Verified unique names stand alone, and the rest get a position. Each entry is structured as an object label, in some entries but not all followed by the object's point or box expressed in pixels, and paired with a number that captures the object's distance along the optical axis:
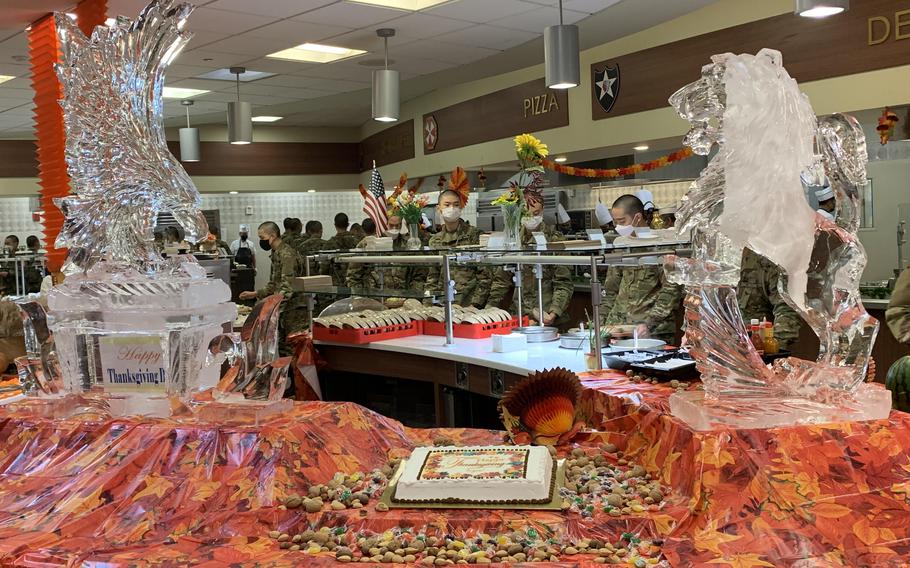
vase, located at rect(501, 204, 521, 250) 4.96
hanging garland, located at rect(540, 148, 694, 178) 7.47
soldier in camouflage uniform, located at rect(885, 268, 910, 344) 3.68
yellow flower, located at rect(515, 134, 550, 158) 4.84
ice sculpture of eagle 2.59
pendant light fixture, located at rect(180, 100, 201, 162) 11.36
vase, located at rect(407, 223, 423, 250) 6.13
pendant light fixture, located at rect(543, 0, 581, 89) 5.91
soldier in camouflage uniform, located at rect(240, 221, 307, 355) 6.88
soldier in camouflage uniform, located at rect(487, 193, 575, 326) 5.02
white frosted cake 1.99
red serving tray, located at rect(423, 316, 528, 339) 4.73
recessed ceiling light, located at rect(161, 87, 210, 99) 9.75
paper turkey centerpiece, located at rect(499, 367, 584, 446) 2.41
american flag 6.62
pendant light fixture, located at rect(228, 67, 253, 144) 9.20
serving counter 3.86
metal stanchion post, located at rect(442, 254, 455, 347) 4.55
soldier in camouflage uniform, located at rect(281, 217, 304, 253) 8.24
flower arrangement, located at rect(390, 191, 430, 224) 6.37
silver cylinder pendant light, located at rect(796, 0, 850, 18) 4.07
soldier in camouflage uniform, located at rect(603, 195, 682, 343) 4.35
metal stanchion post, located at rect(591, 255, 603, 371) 3.26
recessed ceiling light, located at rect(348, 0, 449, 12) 6.17
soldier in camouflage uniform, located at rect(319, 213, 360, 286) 6.55
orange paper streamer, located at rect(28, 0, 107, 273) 4.90
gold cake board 1.96
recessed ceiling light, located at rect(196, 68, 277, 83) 8.70
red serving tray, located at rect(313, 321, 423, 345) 5.03
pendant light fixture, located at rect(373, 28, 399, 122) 7.29
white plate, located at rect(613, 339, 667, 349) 3.47
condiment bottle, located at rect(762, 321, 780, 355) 2.80
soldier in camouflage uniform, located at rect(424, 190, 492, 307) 5.98
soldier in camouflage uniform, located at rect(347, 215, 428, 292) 6.01
